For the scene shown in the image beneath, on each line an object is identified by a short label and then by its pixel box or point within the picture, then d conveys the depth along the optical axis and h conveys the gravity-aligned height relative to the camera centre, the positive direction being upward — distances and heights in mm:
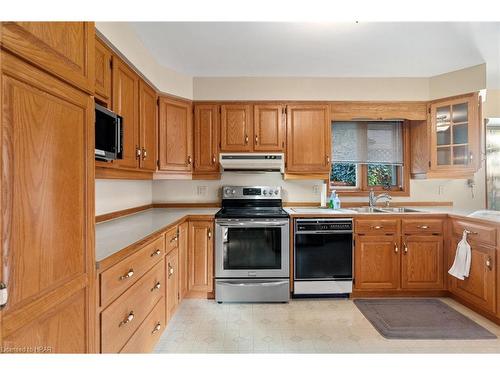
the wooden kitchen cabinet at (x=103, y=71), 1490 +726
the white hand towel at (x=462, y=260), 2227 -652
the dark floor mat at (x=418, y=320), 1927 -1120
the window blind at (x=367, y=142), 3027 +551
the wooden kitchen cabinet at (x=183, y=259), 2277 -660
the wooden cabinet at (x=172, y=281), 1943 -758
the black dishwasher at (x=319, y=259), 2492 -707
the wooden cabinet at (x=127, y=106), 1740 +616
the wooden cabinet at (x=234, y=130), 2764 +639
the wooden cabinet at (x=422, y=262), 2502 -744
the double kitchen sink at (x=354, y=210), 2602 -246
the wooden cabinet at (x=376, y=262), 2512 -745
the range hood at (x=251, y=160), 2693 +301
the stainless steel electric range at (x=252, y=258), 2443 -687
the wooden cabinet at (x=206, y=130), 2771 +641
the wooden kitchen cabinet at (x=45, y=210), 604 -60
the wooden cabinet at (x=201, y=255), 2479 -660
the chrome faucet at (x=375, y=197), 2888 -110
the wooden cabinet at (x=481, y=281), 2051 -799
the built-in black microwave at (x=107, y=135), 1329 +308
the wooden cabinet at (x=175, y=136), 2543 +549
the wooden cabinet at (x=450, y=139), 2514 +518
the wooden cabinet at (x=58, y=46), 629 +420
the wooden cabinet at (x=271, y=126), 2773 +685
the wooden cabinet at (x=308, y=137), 2785 +563
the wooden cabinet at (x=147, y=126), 2146 +568
